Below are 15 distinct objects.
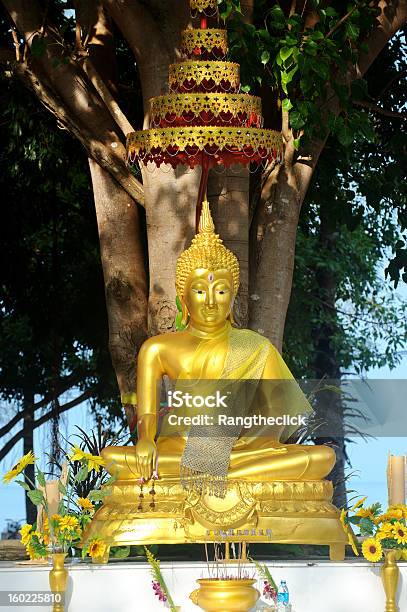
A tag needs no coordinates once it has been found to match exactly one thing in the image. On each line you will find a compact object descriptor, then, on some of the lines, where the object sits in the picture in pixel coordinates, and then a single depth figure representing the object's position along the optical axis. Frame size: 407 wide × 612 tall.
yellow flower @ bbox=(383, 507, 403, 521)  7.98
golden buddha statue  8.02
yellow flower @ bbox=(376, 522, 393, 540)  7.86
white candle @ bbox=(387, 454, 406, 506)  8.27
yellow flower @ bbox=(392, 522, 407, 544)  7.87
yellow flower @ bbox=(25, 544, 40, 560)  7.98
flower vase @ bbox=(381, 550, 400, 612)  7.75
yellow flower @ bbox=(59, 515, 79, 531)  7.87
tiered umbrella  8.57
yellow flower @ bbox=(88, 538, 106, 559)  7.91
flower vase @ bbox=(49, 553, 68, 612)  7.64
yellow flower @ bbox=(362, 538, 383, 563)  7.79
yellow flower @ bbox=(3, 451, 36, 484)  7.92
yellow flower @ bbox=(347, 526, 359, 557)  8.07
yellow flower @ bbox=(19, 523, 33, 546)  7.93
